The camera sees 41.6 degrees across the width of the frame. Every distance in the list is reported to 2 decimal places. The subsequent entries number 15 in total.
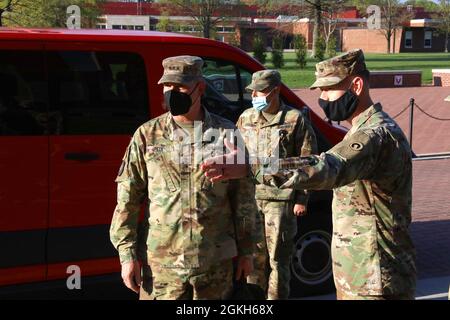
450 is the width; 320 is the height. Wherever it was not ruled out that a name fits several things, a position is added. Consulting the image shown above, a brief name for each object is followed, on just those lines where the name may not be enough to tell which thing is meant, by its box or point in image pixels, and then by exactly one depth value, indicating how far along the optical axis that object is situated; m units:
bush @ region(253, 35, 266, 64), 36.38
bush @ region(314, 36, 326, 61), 38.69
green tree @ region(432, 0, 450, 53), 71.56
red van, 4.03
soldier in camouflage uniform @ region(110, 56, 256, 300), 2.91
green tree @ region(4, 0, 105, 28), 26.25
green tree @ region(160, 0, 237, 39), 54.69
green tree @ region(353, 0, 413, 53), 70.44
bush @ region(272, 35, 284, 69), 36.12
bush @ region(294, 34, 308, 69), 36.92
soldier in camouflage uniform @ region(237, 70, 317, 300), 4.34
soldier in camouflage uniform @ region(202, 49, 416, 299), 2.62
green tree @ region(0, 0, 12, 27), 23.73
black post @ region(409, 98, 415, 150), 11.85
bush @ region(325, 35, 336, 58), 40.80
